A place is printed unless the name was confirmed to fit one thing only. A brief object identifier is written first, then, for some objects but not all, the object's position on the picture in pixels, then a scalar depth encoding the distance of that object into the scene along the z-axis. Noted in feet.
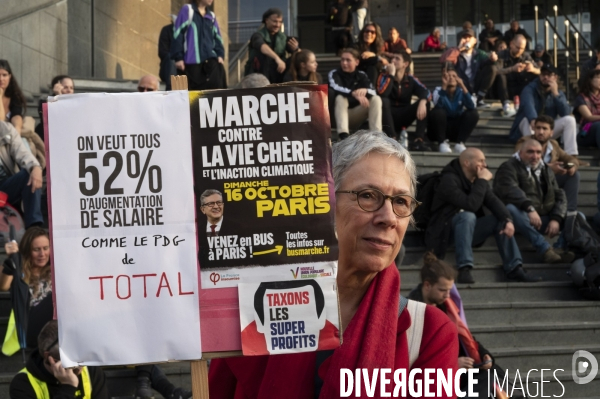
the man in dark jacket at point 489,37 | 69.01
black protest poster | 9.66
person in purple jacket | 39.86
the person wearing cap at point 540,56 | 65.62
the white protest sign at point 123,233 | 9.67
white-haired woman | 9.75
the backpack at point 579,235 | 32.53
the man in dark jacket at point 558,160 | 35.88
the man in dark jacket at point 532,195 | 33.37
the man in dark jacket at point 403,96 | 39.65
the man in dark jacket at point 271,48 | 41.93
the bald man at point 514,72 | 54.29
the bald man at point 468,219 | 31.60
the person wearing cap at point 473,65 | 52.80
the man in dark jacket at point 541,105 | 42.39
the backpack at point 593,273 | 30.94
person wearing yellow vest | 21.27
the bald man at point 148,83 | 33.74
